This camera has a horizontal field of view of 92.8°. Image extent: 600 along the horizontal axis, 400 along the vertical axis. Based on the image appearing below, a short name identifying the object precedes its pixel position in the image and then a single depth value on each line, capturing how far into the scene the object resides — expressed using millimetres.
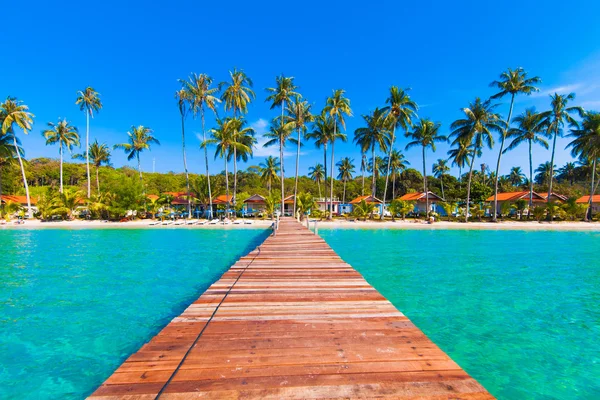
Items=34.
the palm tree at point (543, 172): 59594
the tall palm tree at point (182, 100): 31484
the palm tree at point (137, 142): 36344
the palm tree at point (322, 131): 33344
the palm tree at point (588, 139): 30688
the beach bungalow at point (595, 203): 39784
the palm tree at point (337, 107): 31109
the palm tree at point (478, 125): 31094
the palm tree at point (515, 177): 65812
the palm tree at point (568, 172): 58975
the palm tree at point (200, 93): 30750
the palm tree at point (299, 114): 32625
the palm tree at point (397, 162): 51312
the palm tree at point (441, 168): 57031
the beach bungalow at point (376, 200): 41566
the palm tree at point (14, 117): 29525
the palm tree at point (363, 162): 54750
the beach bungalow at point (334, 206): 46125
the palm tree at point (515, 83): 29922
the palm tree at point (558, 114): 31859
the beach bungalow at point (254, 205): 38962
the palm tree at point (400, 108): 31734
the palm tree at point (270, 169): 43969
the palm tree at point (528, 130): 32812
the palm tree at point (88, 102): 35219
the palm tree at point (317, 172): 57281
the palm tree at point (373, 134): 34781
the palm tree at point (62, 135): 35094
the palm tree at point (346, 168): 56906
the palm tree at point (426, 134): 36388
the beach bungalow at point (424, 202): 41375
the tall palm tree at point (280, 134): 32219
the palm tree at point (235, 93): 32062
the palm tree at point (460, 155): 38625
